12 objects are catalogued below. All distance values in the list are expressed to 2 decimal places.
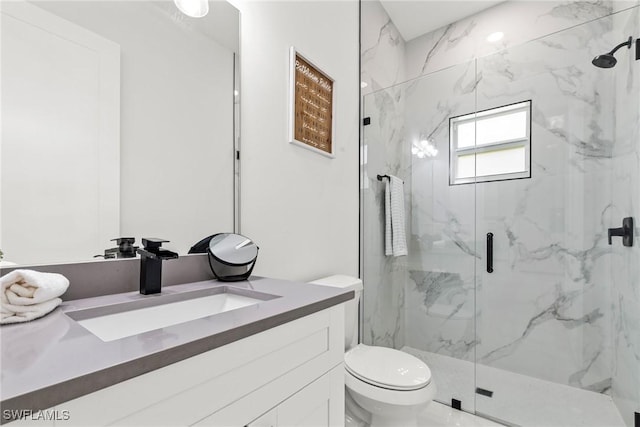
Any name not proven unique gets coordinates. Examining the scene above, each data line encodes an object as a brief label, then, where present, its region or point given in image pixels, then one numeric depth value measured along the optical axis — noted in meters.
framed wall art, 1.54
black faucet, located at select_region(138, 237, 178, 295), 0.85
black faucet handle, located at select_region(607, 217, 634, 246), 1.57
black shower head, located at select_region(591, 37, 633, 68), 1.59
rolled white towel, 0.58
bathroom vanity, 0.41
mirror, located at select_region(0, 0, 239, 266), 0.73
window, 2.03
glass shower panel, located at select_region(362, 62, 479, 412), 2.15
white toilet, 1.32
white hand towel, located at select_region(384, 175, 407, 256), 2.25
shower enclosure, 1.75
